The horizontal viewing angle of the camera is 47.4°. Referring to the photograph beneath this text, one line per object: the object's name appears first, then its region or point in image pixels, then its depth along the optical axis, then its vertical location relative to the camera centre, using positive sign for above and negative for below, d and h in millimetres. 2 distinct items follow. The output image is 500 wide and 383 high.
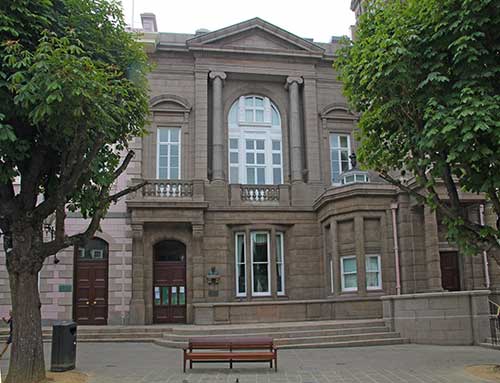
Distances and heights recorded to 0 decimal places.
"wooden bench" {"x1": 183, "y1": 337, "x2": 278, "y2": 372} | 12219 -1371
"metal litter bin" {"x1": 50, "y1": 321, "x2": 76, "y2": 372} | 12391 -1199
